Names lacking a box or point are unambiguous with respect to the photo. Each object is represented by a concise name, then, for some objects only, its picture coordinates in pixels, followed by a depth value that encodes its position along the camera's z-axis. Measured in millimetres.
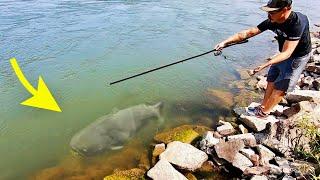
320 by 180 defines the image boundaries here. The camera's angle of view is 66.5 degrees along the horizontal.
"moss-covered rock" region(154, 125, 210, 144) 4865
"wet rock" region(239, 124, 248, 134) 4764
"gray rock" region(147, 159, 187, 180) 3915
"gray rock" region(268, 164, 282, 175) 3797
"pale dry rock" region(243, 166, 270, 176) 3836
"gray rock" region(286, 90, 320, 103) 5140
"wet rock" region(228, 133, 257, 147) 4339
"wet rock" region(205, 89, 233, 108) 6100
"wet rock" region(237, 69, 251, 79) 7272
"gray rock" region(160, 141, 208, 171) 4227
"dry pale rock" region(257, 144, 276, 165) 4060
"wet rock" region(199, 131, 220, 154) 4479
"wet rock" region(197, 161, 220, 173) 4244
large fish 4925
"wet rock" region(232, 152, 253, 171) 4038
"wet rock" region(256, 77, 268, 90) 6636
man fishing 3841
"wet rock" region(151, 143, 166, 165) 4551
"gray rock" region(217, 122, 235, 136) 4829
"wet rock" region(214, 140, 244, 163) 4170
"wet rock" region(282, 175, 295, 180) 3554
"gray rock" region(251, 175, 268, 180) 3666
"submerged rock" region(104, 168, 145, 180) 4183
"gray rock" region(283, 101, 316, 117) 4646
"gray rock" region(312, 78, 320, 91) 5884
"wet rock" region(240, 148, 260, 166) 4060
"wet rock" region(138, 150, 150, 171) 4475
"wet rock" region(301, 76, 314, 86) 6333
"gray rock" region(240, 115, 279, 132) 4645
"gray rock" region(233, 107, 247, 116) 5440
